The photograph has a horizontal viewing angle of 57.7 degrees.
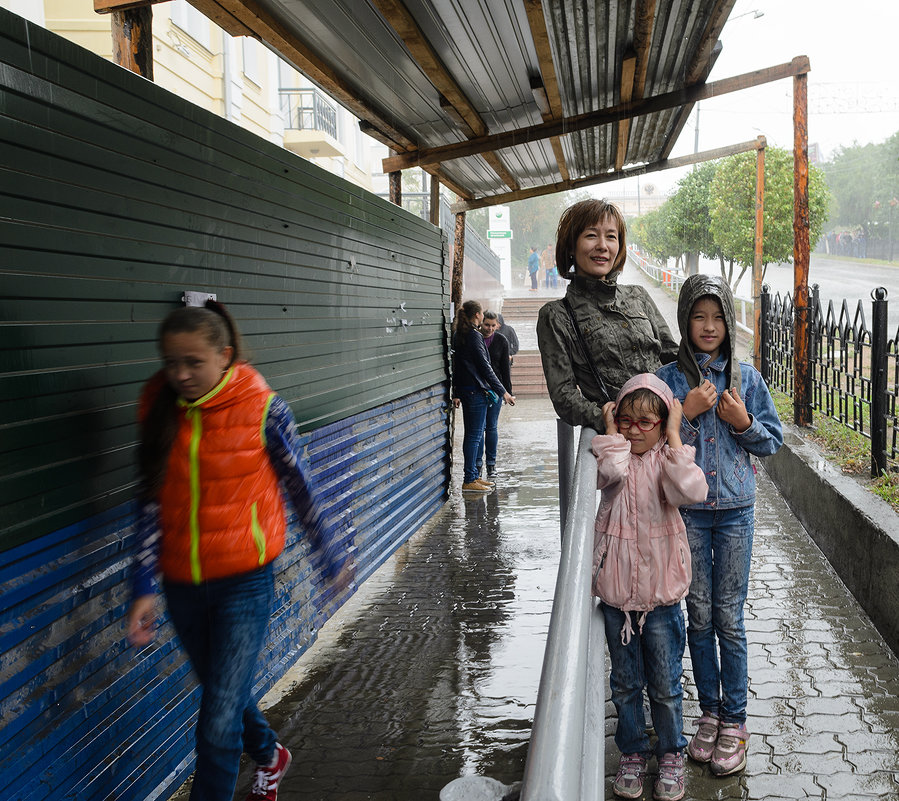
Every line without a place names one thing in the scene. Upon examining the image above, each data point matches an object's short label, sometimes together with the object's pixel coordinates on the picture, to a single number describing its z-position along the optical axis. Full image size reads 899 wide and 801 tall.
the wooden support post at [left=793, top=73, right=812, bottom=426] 8.69
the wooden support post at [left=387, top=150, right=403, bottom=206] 8.02
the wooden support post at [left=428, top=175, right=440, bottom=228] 8.94
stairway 19.25
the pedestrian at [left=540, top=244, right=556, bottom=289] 49.88
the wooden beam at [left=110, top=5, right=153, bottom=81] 3.62
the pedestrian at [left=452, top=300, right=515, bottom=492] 8.91
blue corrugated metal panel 2.26
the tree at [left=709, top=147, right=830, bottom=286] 25.92
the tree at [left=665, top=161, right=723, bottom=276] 33.84
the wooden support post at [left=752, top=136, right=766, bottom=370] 15.66
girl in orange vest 2.48
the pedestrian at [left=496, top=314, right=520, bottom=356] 15.43
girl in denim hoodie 3.07
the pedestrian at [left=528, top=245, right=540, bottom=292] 40.25
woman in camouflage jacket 3.06
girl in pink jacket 2.78
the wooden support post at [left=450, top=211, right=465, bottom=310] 10.73
